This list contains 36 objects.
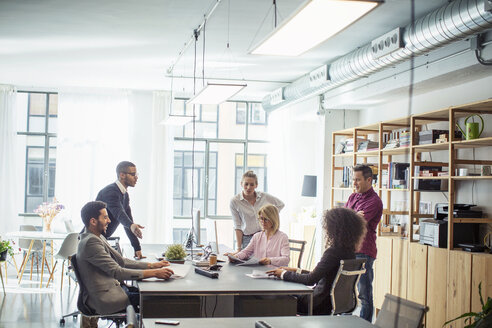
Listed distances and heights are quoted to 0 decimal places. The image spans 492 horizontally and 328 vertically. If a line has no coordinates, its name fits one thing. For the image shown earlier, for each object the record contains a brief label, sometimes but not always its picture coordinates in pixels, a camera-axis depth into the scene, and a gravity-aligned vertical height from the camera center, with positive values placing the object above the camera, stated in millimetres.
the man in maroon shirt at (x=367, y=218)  5022 -292
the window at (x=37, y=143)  10281 +579
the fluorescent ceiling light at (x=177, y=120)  7836 +847
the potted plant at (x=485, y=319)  2164 -523
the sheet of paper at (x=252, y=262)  4594 -642
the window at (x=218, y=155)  10602 +493
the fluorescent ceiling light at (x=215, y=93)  4861 +798
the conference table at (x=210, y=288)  3534 -680
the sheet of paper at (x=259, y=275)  4033 -659
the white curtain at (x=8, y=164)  9734 +175
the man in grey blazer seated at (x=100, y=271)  3832 -623
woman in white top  5488 -249
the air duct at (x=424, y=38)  4004 +1224
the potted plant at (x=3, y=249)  6447 -846
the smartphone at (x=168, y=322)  2668 -669
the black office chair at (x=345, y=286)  3713 -670
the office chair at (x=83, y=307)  3887 -896
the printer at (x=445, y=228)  5266 -382
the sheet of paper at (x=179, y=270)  4019 -666
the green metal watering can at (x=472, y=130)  5081 +519
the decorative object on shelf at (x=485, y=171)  4879 +154
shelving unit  4941 -638
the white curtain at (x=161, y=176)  9977 +49
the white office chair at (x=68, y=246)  7090 -875
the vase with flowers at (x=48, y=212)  8375 -537
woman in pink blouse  4617 -484
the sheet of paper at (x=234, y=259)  4723 -640
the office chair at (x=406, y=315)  2359 -567
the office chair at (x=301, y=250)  5034 -591
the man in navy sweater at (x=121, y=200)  4836 -192
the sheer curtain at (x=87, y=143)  9945 +590
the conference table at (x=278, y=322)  2658 -670
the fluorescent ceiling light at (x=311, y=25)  2447 +763
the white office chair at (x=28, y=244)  8469 -1018
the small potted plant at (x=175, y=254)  4781 -622
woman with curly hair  3762 -453
